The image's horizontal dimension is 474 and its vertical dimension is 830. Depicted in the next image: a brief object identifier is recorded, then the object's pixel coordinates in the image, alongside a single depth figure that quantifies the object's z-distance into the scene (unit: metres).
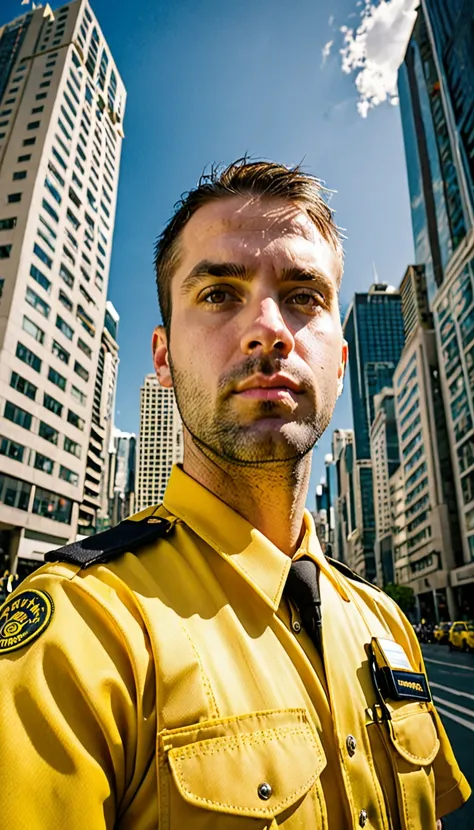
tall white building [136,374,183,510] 143.38
